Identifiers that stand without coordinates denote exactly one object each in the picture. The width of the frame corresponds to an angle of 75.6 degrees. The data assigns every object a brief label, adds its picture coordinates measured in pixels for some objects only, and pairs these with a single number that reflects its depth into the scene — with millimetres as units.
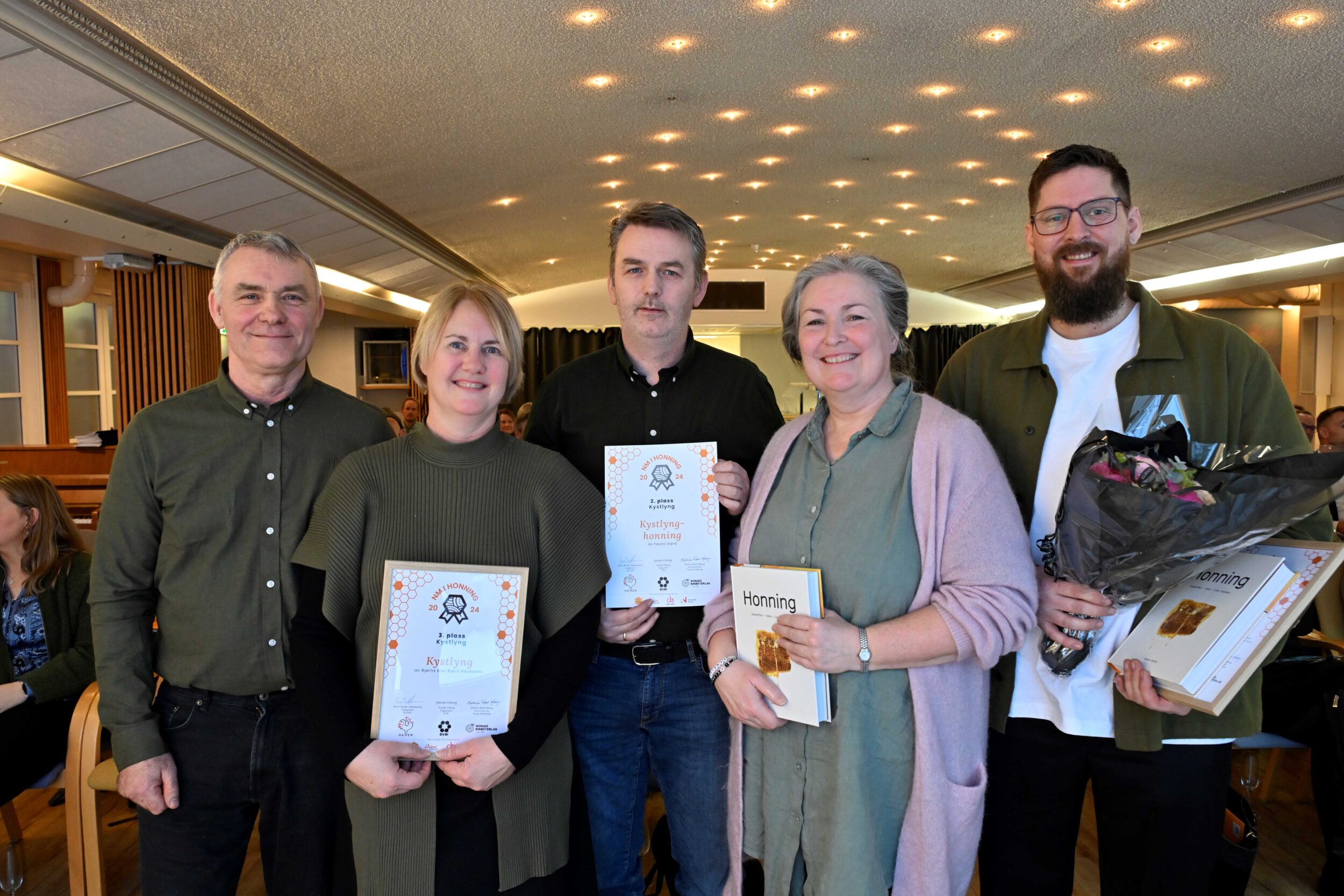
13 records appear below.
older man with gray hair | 1968
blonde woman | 1707
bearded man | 1881
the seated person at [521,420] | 7532
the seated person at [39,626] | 3100
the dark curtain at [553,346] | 15922
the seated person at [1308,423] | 7348
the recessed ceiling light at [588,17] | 4840
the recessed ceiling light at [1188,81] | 5648
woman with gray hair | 1661
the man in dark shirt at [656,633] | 2125
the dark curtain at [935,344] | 16469
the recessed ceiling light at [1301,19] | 4676
